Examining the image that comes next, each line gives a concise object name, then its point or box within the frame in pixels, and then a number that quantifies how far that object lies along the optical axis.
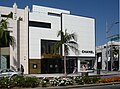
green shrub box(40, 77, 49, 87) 8.84
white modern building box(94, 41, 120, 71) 34.46
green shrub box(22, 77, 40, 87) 8.63
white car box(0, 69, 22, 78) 14.02
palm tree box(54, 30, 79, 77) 17.09
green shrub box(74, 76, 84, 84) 9.69
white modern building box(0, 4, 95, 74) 22.10
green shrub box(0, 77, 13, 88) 8.30
